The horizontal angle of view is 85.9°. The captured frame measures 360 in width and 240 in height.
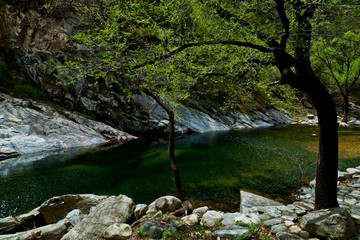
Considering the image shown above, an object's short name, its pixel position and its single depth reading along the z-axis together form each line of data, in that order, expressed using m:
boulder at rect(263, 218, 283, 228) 5.27
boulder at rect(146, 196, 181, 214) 6.88
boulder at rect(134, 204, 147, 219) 6.61
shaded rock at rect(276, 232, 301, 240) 4.50
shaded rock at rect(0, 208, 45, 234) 7.44
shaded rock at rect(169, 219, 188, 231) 5.25
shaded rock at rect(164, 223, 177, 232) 5.07
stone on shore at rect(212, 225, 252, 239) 4.65
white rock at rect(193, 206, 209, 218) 6.63
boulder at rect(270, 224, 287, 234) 4.91
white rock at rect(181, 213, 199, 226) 5.71
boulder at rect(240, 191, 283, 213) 7.71
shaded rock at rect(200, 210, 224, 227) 5.59
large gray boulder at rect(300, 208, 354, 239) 4.31
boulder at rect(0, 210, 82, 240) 6.38
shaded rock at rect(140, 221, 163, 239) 4.88
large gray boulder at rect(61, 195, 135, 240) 5.40
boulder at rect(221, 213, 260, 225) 5.51
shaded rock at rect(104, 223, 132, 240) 5.00
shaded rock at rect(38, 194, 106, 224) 8.08
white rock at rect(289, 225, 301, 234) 4.81
